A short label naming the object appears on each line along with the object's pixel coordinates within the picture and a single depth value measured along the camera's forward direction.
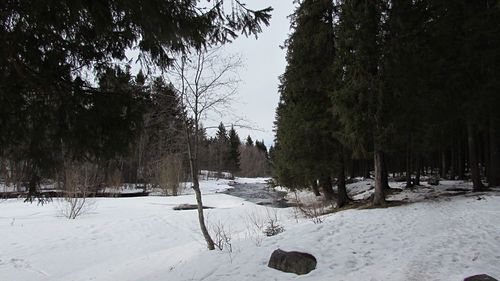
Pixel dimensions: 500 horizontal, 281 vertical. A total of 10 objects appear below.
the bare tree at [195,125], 10.32
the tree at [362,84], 13.59
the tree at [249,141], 117.52
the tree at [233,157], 81.38
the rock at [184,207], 23.55
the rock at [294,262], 7.21
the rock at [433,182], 22.49
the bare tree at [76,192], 18.12
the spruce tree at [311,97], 16.45
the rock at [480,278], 5.43
